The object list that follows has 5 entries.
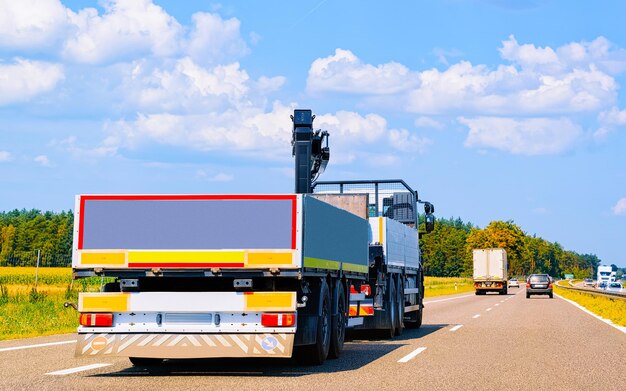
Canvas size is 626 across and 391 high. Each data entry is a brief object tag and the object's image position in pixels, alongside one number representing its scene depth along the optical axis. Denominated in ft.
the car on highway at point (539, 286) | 176.86
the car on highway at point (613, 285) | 336.90
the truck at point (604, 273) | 461.78
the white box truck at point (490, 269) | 197.77
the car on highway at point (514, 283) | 355.77
